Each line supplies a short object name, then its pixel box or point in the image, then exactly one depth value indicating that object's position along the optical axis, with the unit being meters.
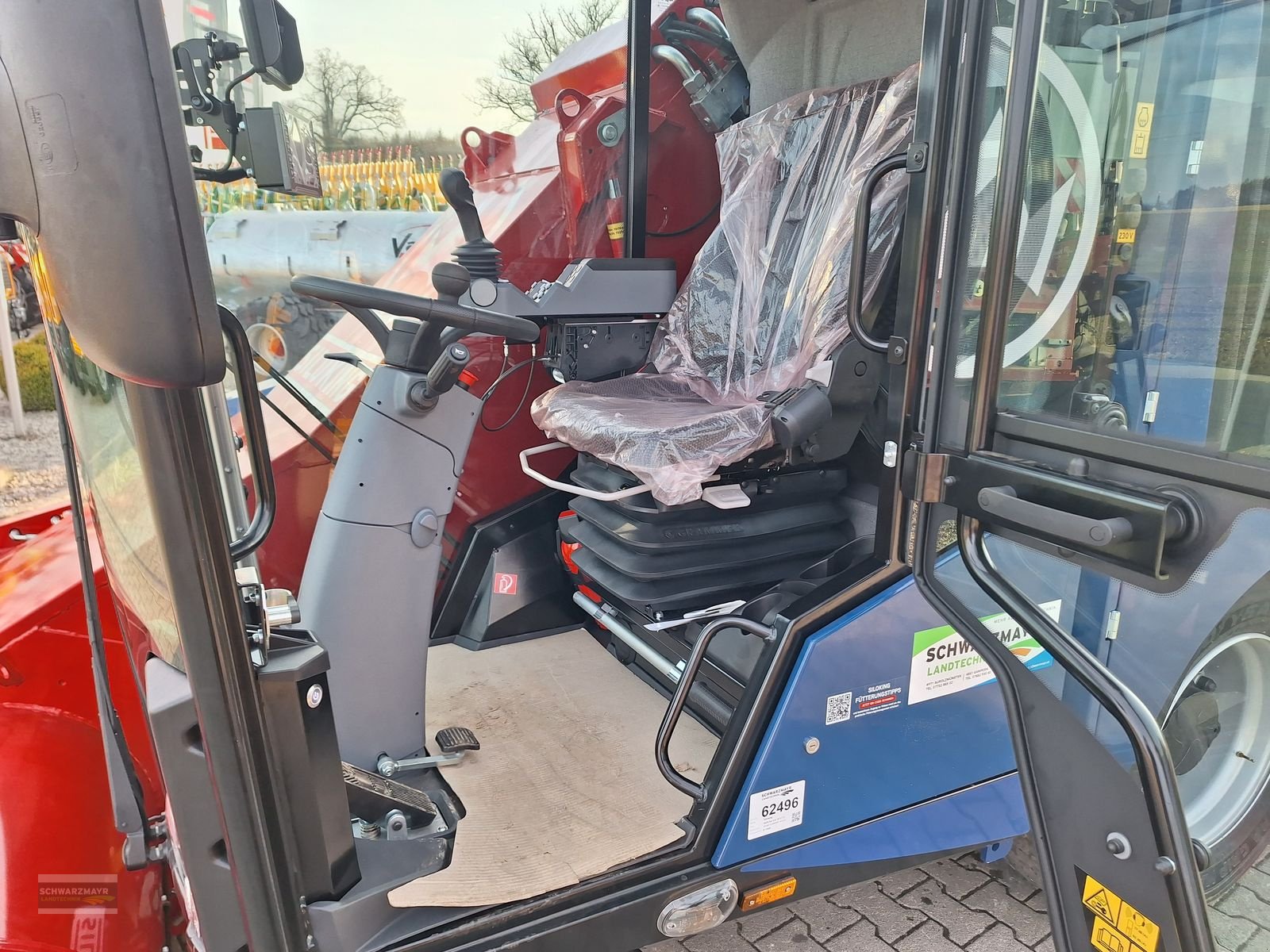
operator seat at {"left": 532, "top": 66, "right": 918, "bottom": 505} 1.80
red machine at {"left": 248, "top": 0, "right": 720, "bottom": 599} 2.27
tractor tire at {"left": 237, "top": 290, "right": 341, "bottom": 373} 2.26
